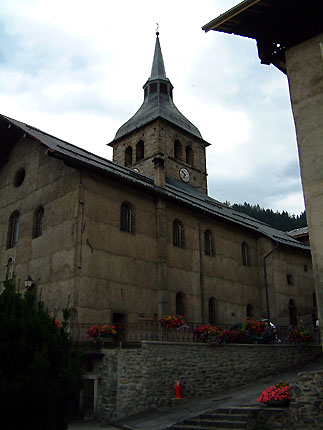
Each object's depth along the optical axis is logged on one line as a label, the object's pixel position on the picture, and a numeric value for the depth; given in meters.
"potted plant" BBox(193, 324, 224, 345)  17.75
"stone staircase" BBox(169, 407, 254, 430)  12.42
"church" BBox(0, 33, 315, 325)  19.00
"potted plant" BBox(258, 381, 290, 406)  11.67
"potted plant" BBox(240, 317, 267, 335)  19.69
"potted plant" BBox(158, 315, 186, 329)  18.00
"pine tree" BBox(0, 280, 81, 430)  9.02
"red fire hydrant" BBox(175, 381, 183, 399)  16.04
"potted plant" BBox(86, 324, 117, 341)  16.00
